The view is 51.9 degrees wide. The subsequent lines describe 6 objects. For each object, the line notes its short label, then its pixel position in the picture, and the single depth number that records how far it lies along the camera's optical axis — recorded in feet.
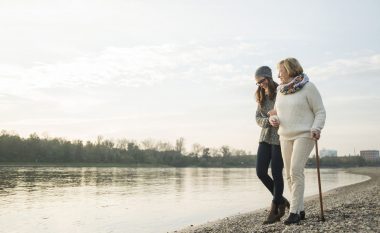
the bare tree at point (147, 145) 567.91
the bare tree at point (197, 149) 574.23
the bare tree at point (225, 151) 609.99
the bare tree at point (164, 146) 570.87
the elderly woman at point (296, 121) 18.78
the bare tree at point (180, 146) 566.77
